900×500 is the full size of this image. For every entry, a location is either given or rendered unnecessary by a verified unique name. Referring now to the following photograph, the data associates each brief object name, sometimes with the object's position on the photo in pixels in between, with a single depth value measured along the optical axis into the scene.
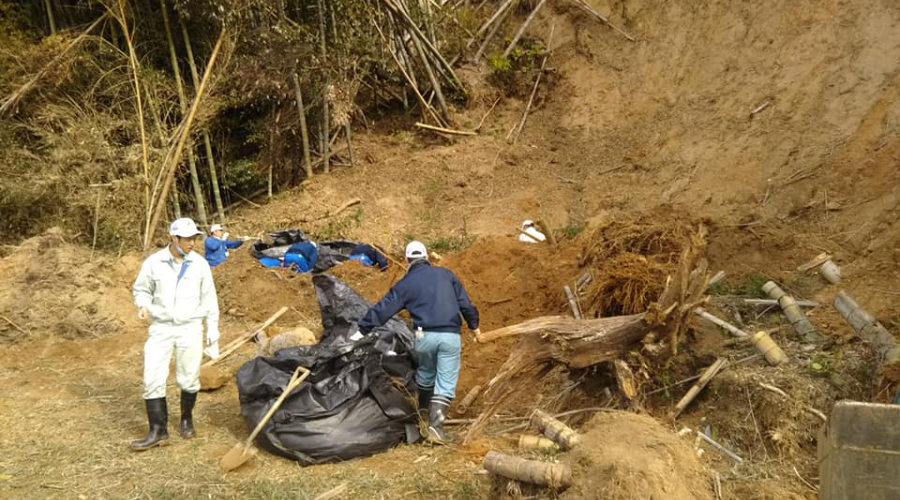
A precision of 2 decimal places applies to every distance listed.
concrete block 3.08
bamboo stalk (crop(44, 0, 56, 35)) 9.98
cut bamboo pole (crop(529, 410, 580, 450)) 3.54
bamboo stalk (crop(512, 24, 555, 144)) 12.36
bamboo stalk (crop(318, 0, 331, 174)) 10.88
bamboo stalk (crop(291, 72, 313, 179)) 10.92
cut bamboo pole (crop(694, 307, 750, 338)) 4.99
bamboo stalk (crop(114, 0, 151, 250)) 9.11
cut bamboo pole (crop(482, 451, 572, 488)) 3.24
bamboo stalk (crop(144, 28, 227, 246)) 9.07
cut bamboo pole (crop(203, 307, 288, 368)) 6.42
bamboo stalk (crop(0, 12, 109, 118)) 9.20
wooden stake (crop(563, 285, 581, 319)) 5.77
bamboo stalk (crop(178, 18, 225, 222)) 10.77
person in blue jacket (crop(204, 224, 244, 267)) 8.84
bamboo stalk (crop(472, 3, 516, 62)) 12.98
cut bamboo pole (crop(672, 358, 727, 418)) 4.58
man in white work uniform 4.70
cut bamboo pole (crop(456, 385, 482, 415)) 5.04
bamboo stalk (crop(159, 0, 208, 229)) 9.78
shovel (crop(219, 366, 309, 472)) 4.27
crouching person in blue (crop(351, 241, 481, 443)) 4.63
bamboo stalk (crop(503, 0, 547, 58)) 12.94
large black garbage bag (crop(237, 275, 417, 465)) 4.36
